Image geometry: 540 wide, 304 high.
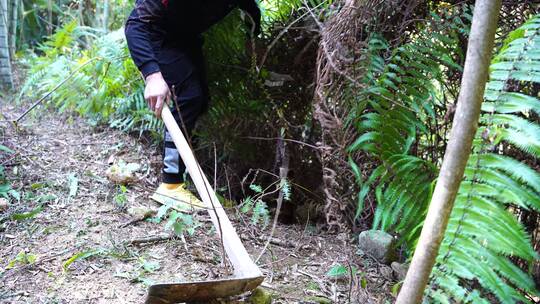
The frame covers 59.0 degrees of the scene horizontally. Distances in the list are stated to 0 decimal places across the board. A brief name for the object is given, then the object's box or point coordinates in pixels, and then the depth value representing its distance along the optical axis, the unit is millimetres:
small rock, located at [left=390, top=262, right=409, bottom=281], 2129
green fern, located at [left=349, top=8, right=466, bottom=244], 1979
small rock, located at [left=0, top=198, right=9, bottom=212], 2355
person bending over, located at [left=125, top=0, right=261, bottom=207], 2578
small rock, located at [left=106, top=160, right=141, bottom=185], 2791
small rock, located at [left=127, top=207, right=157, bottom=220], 2426
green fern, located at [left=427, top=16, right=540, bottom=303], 1396
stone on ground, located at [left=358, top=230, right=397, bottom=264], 2295
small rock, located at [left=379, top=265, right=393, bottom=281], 2186
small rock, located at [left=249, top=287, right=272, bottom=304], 1754
